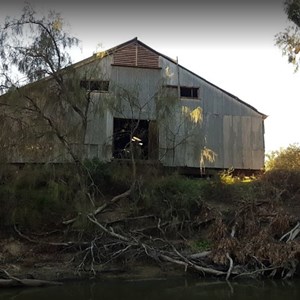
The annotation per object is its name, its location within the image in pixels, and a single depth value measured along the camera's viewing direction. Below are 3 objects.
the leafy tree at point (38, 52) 20.00
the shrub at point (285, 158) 27.92
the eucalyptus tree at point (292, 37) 25.09
